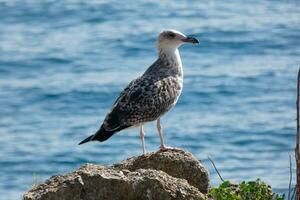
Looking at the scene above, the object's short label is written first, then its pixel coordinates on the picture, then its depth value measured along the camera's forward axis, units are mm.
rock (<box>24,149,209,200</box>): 14703
